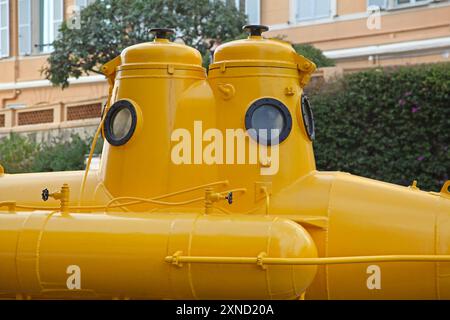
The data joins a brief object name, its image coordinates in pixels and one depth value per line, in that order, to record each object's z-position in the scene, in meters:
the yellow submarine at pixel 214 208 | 7.20
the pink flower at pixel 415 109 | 16.64
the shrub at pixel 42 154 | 20.28
